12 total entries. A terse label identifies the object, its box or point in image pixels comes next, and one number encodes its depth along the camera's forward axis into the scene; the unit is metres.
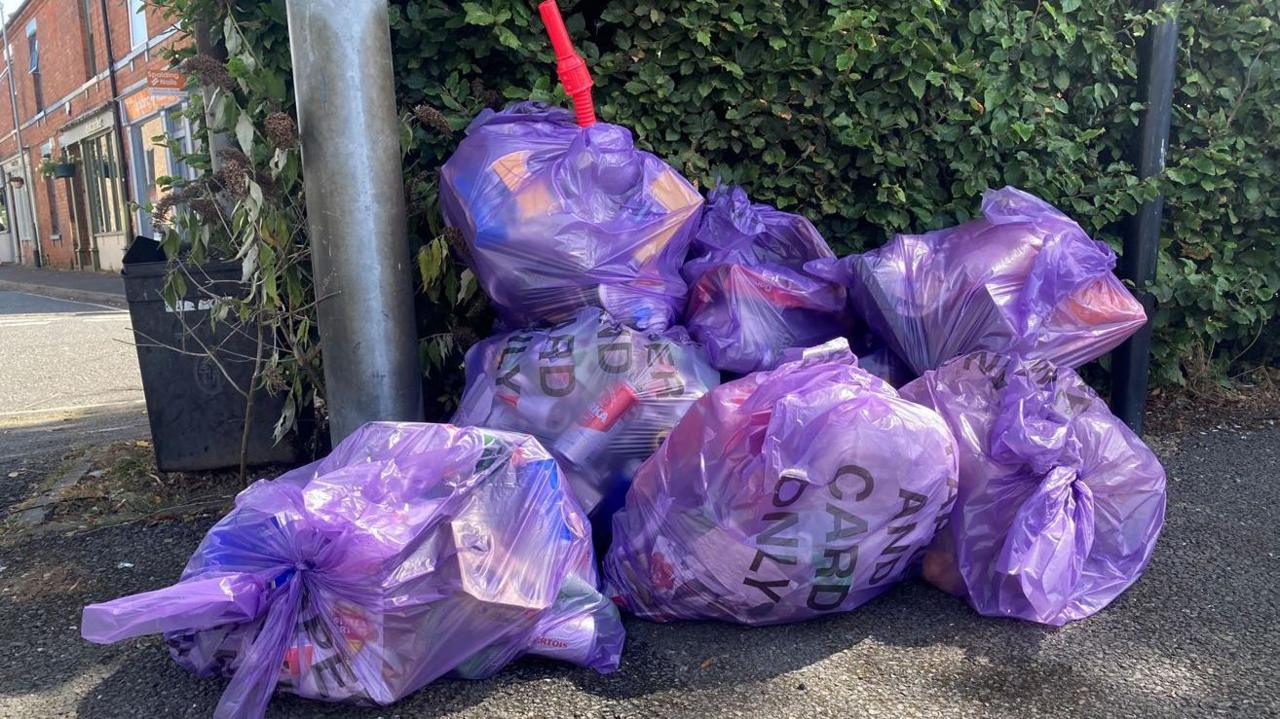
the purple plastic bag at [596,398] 2.49
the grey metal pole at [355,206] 2.55
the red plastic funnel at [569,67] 2.89
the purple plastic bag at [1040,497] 2.19
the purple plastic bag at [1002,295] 2.68
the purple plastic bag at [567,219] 2.65
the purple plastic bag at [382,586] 1.79
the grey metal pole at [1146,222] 3.39
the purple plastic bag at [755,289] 2.76
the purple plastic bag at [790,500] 2.08
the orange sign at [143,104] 15.00
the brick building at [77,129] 16.14
